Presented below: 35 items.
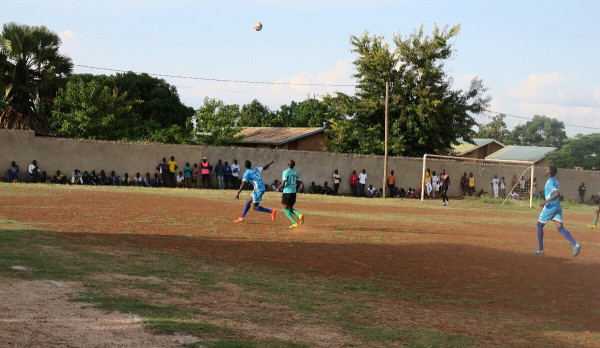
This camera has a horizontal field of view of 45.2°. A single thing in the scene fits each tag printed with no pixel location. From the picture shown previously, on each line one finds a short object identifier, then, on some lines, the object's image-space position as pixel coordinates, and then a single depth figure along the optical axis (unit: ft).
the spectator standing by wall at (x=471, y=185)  153.17
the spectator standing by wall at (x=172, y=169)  125.29
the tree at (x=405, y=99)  159.02
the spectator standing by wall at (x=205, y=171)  128.77
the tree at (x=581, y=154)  204.44
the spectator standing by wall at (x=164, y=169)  124.47
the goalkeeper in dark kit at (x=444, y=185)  117.70
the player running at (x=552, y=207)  53.71
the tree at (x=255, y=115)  252.01
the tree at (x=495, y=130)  340.14
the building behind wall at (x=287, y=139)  184.53
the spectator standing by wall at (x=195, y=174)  128.88
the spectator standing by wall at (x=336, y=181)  138.82
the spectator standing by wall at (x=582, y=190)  173.24
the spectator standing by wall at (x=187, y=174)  126.41
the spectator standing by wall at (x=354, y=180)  140.56
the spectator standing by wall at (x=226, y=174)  130.72
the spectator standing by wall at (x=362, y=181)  140.05
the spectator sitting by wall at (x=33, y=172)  113.91
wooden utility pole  137.58
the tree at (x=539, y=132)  323.78
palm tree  119.34
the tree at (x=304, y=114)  240.12
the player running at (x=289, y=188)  61.46
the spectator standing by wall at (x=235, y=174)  131.34
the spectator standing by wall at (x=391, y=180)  141.59
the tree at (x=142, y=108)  160.35
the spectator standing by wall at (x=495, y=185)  152.56
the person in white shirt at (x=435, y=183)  147.95
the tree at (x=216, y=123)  167.94
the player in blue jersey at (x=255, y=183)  62.23
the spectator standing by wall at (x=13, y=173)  111.86
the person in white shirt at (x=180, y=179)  127.13
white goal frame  133.69
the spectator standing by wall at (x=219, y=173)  130.31
